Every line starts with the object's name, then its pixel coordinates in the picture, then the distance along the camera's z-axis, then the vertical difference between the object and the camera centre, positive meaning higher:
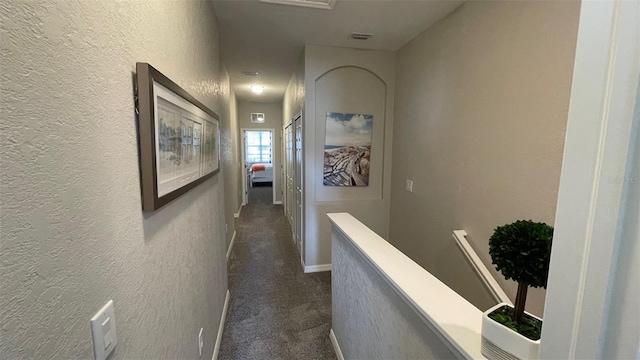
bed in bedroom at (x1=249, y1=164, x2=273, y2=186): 9.41 -0.82
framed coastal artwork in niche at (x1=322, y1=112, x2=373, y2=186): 3.10 +0.03
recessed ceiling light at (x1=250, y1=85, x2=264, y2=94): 4.84 +1.17
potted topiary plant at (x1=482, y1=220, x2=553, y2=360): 0.56 -0.28
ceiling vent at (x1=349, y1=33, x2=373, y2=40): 2.67 +1.20
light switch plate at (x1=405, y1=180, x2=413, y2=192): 2.86 -0.36
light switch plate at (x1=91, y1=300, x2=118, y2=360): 0.57 -0.42
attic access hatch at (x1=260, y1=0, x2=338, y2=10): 2.09 +1.19
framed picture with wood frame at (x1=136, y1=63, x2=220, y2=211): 0.78 +0.04
